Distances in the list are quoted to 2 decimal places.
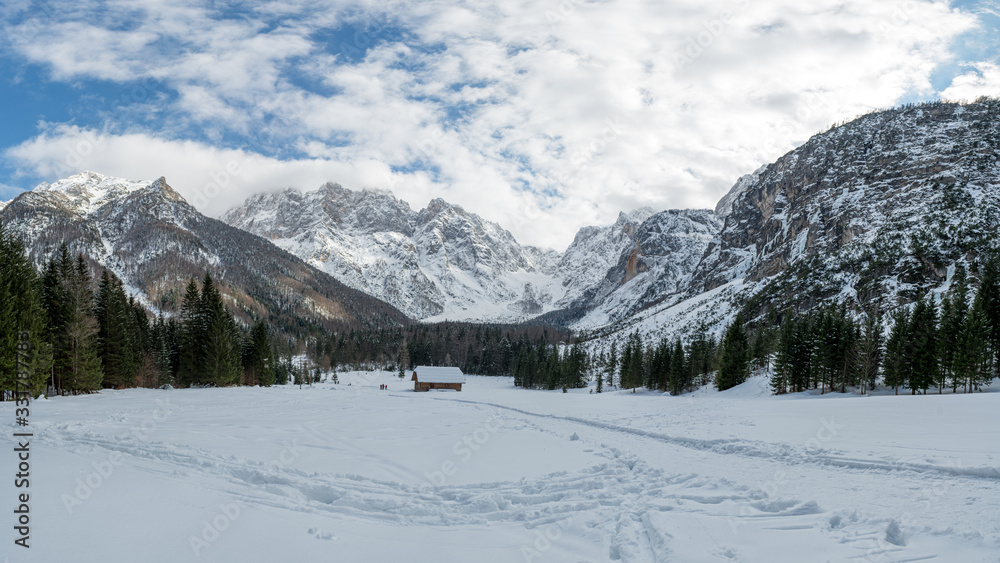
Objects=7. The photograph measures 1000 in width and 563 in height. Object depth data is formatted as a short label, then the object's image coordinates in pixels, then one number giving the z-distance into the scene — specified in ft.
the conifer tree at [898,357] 149.79
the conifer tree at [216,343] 163.53
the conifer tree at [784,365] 179.11
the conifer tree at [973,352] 134.21
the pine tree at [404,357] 485.97
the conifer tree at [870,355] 155.12
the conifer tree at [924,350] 142.31
